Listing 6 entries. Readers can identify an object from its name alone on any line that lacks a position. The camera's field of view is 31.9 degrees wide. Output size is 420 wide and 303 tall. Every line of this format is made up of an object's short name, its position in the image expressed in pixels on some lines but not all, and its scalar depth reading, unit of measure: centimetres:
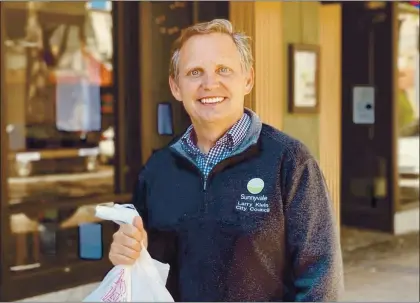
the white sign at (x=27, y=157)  765
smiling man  194
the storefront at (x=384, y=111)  909
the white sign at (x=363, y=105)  934
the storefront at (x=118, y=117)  598
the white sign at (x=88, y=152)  803
